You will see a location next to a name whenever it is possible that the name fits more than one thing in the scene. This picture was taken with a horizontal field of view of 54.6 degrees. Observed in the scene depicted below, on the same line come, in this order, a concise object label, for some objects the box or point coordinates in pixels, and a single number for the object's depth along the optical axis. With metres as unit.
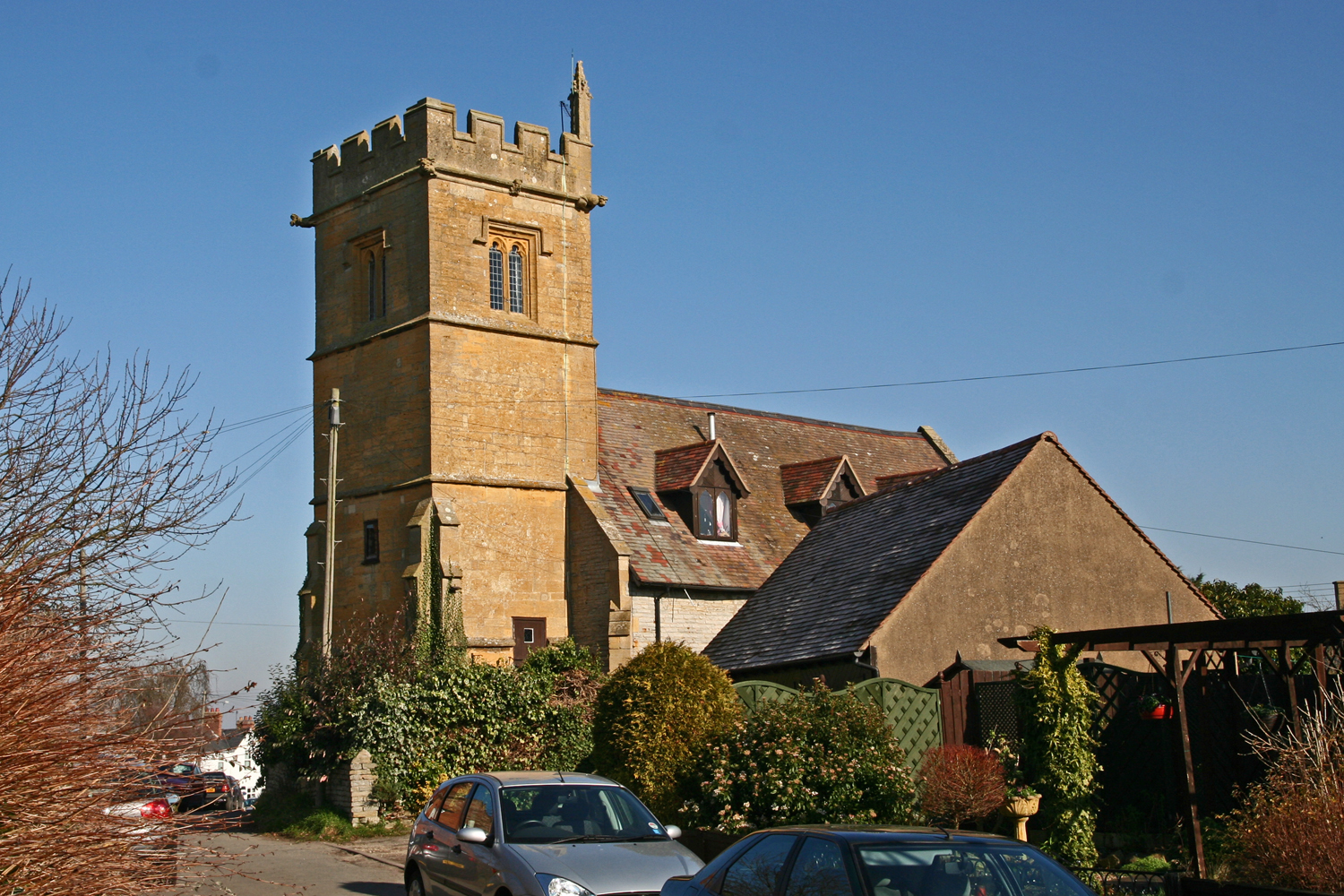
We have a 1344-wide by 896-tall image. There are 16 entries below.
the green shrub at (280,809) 23.53
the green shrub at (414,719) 22.83
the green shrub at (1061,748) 14.71
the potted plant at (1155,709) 16.53
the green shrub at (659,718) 16.55
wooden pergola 12.09
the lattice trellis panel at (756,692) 18.61
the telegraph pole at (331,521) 27.56
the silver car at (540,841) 10.65
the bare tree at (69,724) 6.54
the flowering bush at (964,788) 15.05
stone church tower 29.08
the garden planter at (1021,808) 14.91
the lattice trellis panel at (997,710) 18.12
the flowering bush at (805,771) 14.51
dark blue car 7.07
